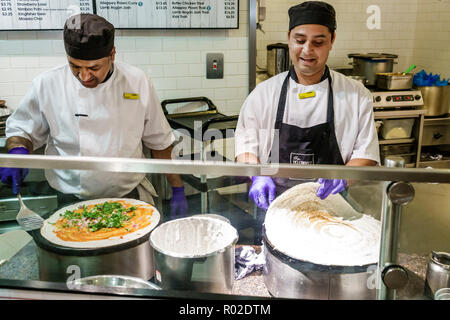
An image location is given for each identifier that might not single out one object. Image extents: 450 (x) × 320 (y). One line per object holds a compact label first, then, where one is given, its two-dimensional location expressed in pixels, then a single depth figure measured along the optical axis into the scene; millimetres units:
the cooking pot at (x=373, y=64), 4598
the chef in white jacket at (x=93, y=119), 2084
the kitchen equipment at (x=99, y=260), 1304
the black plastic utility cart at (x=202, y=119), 3301
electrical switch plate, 3891
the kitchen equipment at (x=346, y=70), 5016
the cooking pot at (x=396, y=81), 4438
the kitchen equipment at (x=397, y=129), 4480
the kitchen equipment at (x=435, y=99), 4547
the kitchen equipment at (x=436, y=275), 1186
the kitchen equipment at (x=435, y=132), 4664
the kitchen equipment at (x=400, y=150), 4539
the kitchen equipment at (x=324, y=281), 1165
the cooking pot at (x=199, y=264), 1133
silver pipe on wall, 3812
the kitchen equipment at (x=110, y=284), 1167
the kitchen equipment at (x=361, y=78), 4404
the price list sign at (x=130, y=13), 3473
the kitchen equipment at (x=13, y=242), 1458
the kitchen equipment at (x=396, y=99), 4406
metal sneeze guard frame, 1041
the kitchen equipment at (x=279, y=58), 4246
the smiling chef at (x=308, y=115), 2178
